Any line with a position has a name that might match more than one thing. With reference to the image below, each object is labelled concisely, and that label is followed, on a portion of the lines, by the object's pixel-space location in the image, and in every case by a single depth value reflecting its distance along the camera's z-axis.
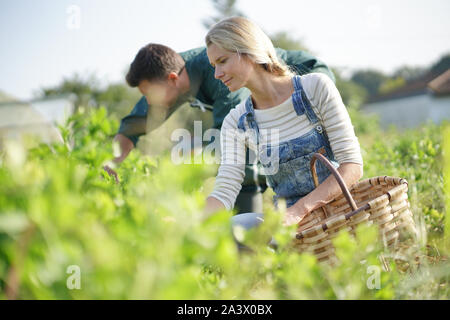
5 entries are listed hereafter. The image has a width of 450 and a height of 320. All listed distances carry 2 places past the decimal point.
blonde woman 1.74
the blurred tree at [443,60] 30.25
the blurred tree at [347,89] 29.87
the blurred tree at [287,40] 24.03
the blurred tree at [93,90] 21.38
